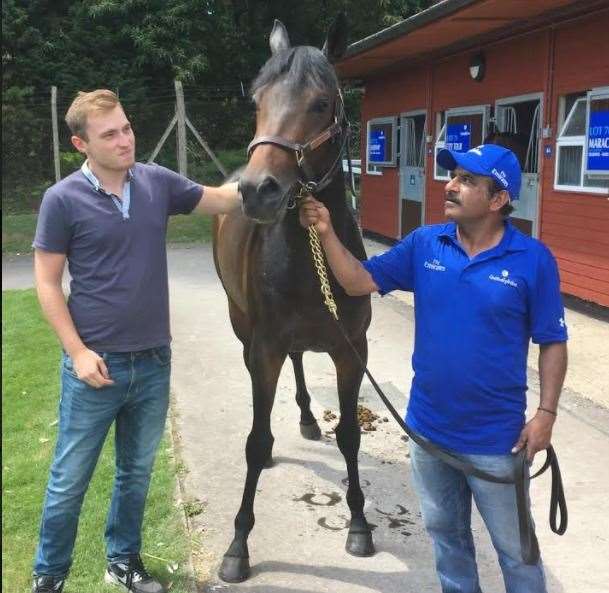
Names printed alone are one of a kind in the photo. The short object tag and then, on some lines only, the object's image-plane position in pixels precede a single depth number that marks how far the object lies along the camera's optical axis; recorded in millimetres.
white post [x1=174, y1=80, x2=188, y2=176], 14211
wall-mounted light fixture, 8914
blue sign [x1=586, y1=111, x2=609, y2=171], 6680
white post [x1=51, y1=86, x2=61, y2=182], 16047
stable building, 6918
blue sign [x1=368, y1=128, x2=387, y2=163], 12727
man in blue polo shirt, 1976
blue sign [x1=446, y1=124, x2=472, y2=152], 9383
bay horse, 2262
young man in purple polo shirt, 2293
